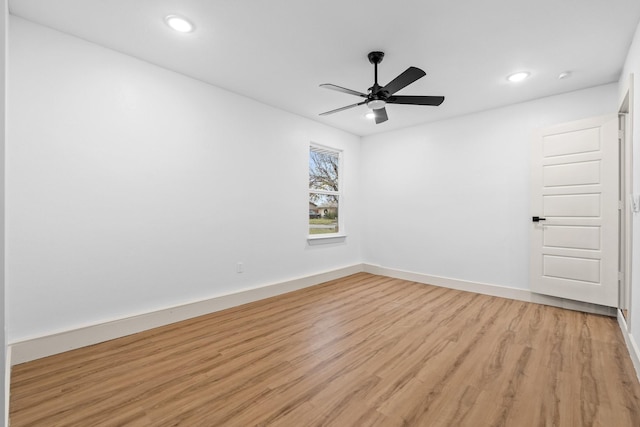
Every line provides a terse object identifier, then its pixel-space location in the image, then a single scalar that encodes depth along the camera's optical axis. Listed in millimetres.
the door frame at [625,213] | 2715
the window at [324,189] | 4938
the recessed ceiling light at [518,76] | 3129
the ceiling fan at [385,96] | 2658
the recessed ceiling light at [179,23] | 2305
